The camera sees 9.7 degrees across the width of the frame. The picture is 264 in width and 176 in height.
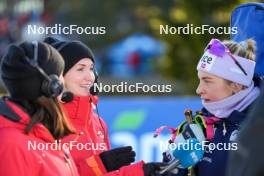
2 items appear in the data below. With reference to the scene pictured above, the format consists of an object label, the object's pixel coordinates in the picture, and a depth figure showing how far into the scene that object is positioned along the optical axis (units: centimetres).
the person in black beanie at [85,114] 842
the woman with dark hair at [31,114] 678
